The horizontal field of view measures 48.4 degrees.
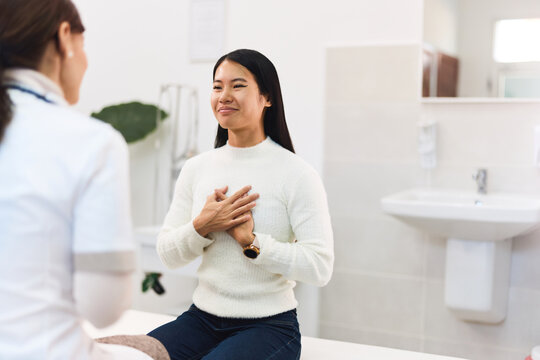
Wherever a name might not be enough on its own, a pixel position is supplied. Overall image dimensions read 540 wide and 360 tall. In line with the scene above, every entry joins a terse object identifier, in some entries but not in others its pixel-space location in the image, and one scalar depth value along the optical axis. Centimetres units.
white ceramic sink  210
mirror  246
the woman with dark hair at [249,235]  150
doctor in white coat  88
